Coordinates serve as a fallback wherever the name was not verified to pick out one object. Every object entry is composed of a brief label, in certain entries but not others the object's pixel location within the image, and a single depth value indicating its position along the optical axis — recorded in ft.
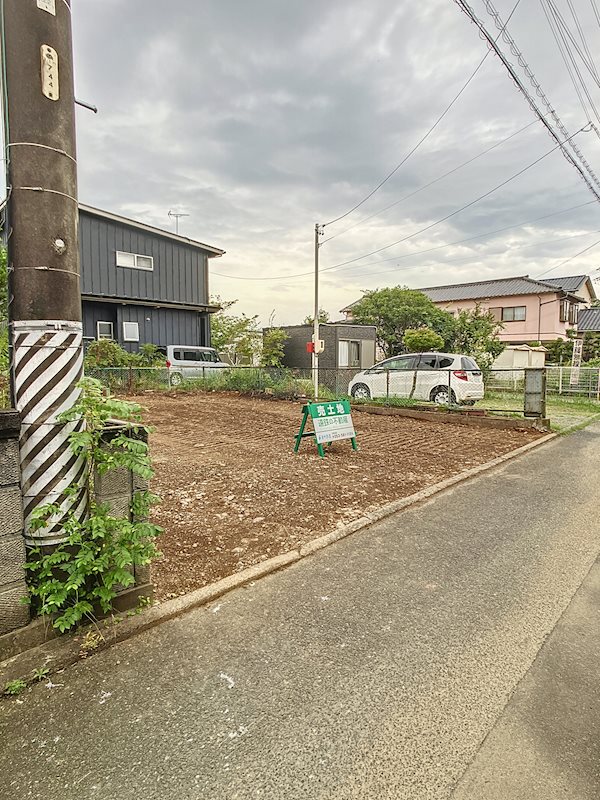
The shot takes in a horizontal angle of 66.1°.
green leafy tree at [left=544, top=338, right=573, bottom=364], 84.07
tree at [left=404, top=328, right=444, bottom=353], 71.46
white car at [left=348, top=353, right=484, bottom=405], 37.81
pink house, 97.88
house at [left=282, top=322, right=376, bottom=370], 66.39
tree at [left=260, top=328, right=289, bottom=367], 68.85
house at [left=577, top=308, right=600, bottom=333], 102.83
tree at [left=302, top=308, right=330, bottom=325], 102.42
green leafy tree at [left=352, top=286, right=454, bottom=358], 83.46
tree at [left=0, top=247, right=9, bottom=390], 10.01
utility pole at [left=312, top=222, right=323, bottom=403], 45.76
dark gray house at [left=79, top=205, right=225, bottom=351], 55.47
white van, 52.65
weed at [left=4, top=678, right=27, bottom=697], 6.62
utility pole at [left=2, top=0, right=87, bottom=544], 7.44
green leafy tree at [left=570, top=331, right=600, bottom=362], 82.89
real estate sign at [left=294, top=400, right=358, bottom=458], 21.91
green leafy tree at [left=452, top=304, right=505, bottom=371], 61.21
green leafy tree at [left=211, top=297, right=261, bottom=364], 74.43
